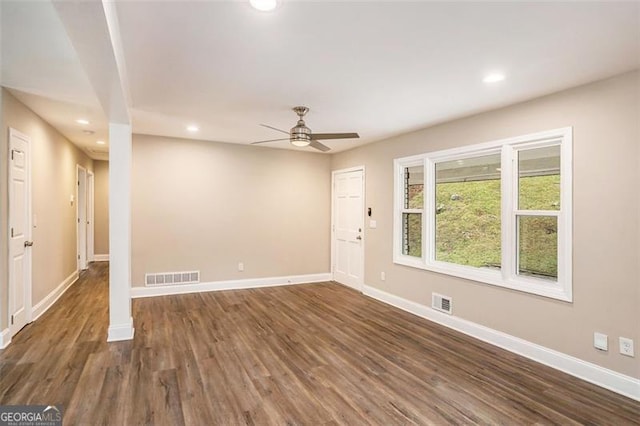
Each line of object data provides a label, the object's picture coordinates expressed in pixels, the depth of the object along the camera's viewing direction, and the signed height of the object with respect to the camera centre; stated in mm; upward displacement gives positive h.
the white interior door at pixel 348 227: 6016 -287
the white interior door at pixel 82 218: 7273 -152
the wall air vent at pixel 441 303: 4195 -1159
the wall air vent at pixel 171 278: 5392 -1100
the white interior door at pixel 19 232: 3518 -237
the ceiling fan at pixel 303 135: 3672 +859
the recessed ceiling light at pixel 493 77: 2795 +1166
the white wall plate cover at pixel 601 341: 2803 -1085
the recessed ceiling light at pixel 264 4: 1835 +1163
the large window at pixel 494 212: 3223 +11
